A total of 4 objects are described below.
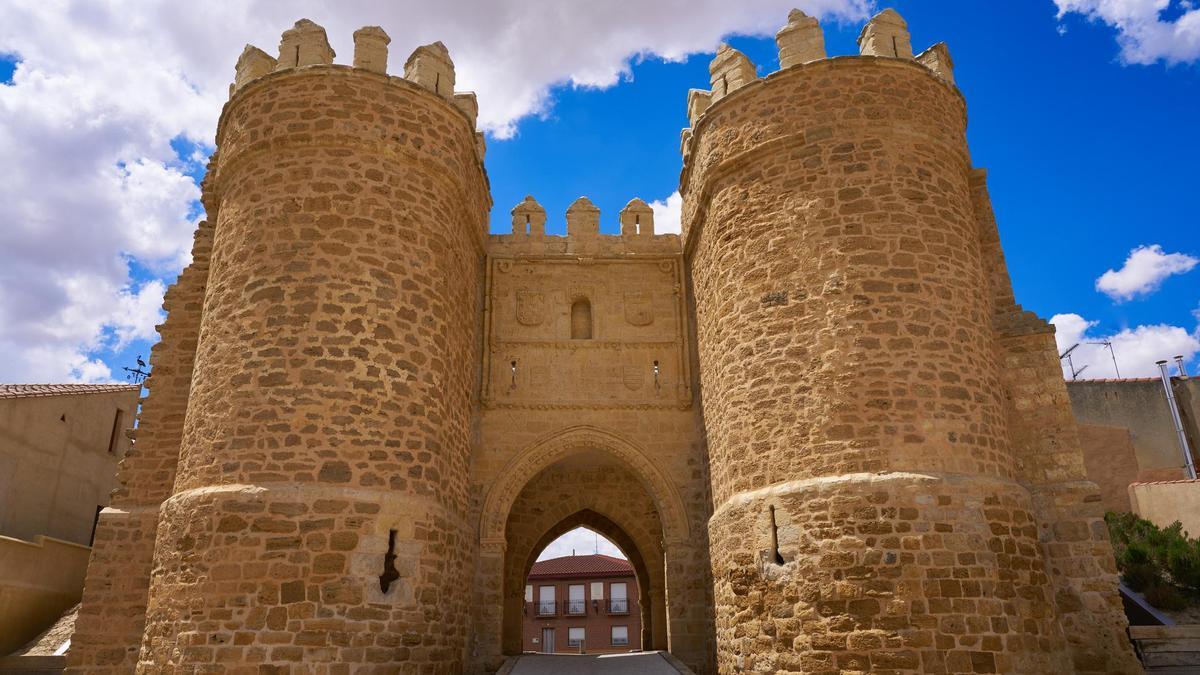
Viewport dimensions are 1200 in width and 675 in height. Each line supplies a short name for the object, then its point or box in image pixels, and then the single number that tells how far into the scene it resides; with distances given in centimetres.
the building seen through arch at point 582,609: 3195
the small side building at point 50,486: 1228
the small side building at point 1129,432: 1609
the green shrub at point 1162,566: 1152
